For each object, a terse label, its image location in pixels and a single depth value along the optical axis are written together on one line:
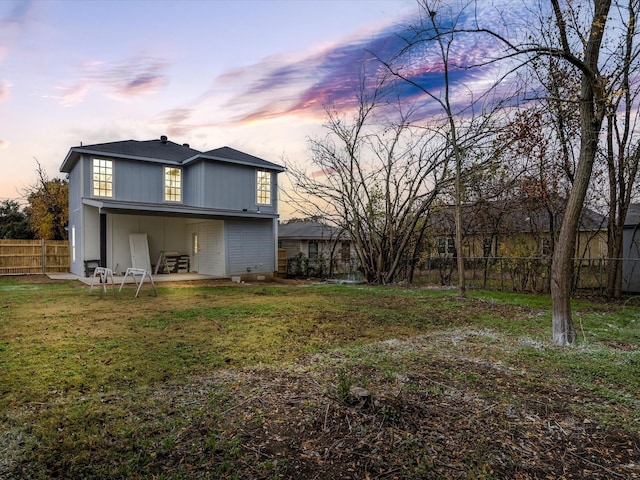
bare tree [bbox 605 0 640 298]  9.48
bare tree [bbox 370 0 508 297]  8.39
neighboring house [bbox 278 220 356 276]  22.39
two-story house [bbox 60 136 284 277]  13.15
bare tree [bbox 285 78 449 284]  12.53
